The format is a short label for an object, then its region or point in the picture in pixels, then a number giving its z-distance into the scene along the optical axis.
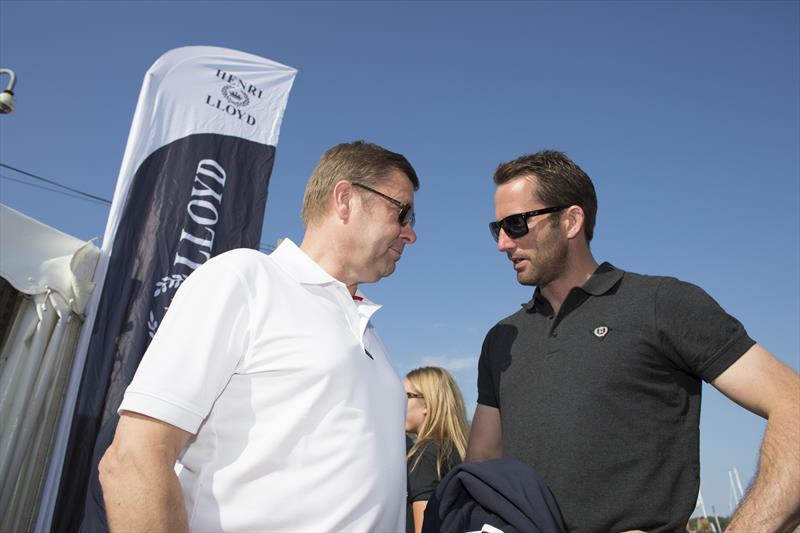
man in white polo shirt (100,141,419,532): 1.37
